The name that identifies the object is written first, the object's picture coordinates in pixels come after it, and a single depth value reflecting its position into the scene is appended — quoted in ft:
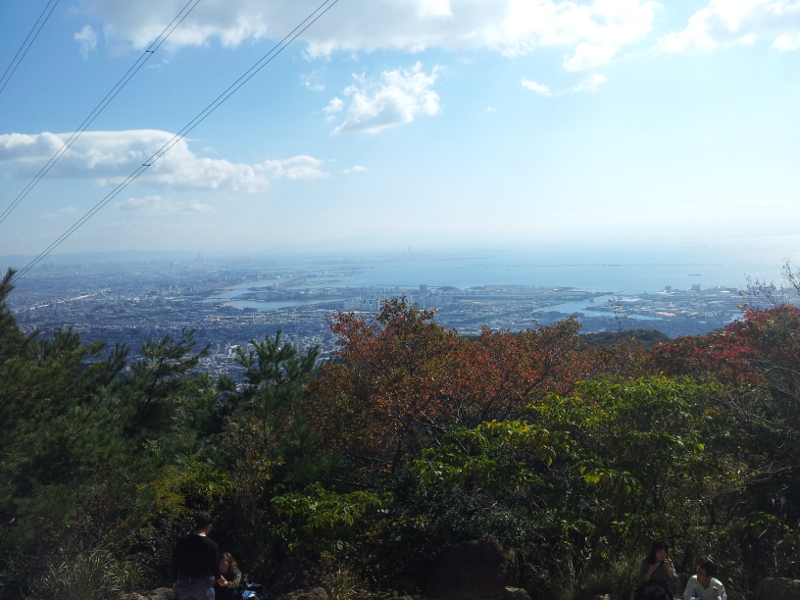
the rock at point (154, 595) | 17.82
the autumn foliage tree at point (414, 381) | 25.11
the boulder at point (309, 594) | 16.80
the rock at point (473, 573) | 18.01
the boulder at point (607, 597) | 15.85
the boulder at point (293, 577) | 18.60
